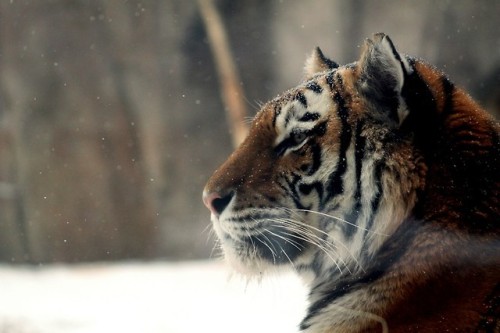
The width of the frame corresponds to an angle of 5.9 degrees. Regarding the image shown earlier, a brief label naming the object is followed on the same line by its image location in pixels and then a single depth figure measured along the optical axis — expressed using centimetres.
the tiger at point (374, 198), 655
